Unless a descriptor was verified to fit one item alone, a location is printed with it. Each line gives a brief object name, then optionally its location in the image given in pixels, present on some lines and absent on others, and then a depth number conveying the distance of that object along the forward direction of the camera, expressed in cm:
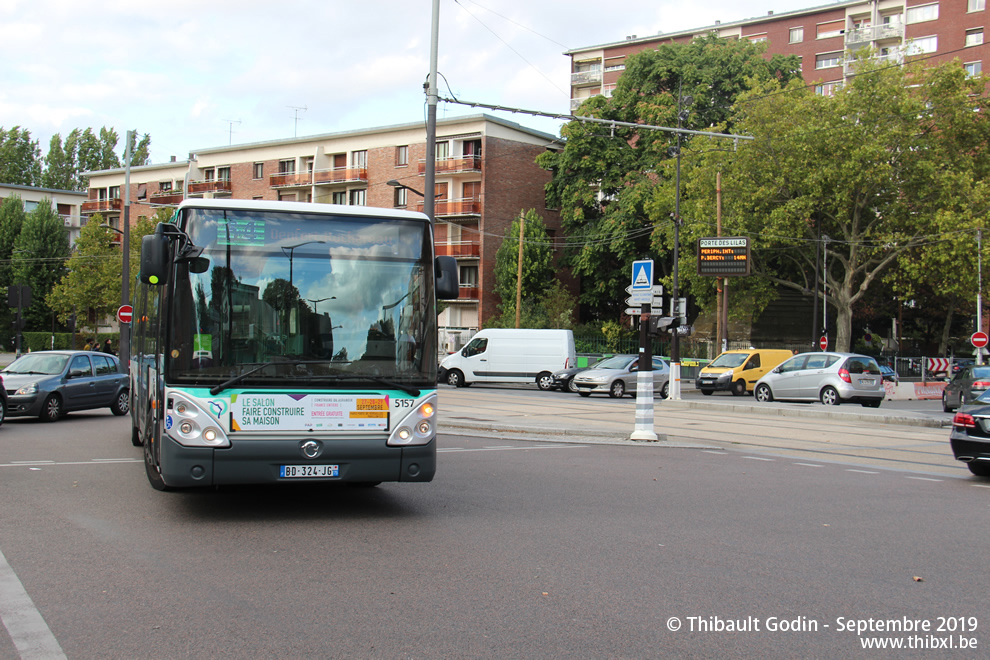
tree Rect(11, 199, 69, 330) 6906
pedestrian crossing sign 1561
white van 3631
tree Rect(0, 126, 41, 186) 9250
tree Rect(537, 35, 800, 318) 4781
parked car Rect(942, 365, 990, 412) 2562
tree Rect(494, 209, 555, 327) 5425
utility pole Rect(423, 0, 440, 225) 1880
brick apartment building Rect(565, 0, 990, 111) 6588
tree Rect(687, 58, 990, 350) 4072
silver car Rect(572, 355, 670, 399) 3136
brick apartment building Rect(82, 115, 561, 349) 5719
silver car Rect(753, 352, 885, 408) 2669
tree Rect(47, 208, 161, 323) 6250
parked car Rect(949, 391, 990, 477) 1121
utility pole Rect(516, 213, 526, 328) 4991
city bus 752
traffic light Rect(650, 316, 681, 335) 1755
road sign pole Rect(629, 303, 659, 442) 1516
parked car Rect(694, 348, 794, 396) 3519
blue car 1820
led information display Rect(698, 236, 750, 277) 3316
